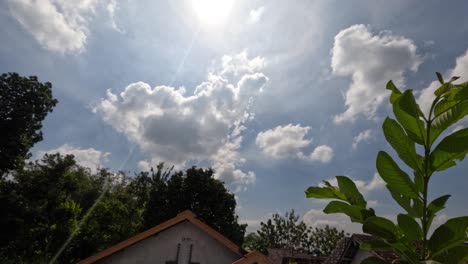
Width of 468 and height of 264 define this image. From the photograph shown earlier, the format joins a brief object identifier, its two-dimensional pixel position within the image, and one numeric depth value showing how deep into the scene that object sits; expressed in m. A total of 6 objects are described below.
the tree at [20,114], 26.53
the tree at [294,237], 51.25
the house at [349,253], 18.36
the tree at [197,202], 31.14
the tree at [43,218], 23.70
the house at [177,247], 13.23
